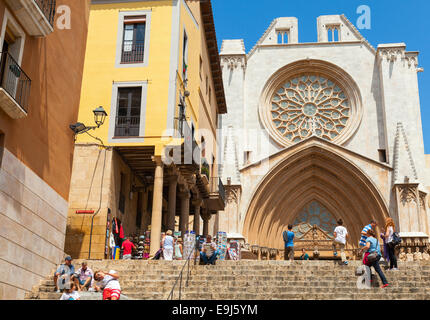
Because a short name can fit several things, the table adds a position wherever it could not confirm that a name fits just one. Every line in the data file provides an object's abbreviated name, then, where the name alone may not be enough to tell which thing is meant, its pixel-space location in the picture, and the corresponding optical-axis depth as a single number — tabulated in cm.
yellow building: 1888
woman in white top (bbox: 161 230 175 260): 1655
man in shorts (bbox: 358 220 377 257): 1416
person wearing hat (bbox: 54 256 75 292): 1185
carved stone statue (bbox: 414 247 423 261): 2700
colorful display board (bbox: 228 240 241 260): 2323
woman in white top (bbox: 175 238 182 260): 1782
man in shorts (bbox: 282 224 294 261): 1688
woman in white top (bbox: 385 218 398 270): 1455
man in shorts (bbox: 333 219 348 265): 1593
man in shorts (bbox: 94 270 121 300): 883
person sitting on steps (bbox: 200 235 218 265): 1547
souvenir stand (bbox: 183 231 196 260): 1692
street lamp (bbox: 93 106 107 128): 1635
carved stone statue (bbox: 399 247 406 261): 2735
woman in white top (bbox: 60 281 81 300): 968
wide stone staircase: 1179
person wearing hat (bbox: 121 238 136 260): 1762
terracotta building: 1168
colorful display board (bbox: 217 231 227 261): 2053
